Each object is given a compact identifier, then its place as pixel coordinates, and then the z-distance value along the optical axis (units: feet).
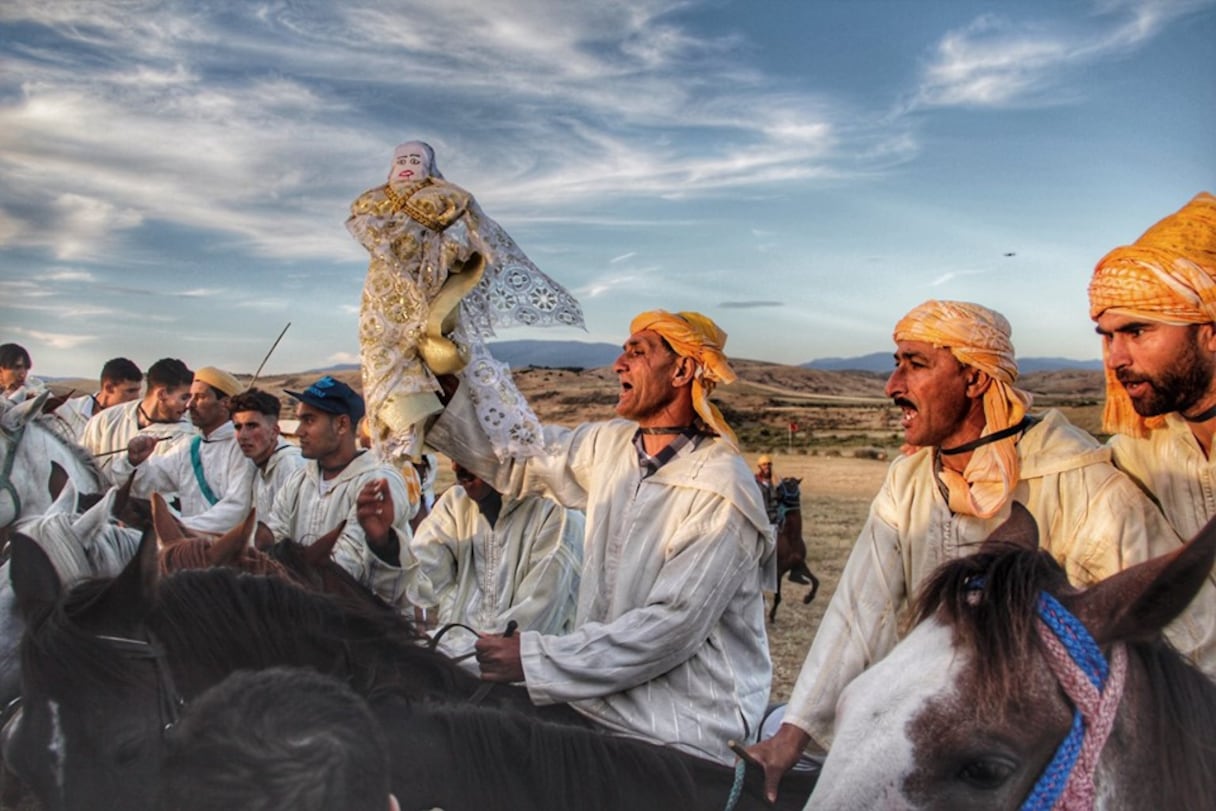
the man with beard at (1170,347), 8.25
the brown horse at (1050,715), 5.25
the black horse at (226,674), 8.31
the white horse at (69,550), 12.28
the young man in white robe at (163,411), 24.70
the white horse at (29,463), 17.83
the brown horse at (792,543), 39.19
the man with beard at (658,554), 10.14
